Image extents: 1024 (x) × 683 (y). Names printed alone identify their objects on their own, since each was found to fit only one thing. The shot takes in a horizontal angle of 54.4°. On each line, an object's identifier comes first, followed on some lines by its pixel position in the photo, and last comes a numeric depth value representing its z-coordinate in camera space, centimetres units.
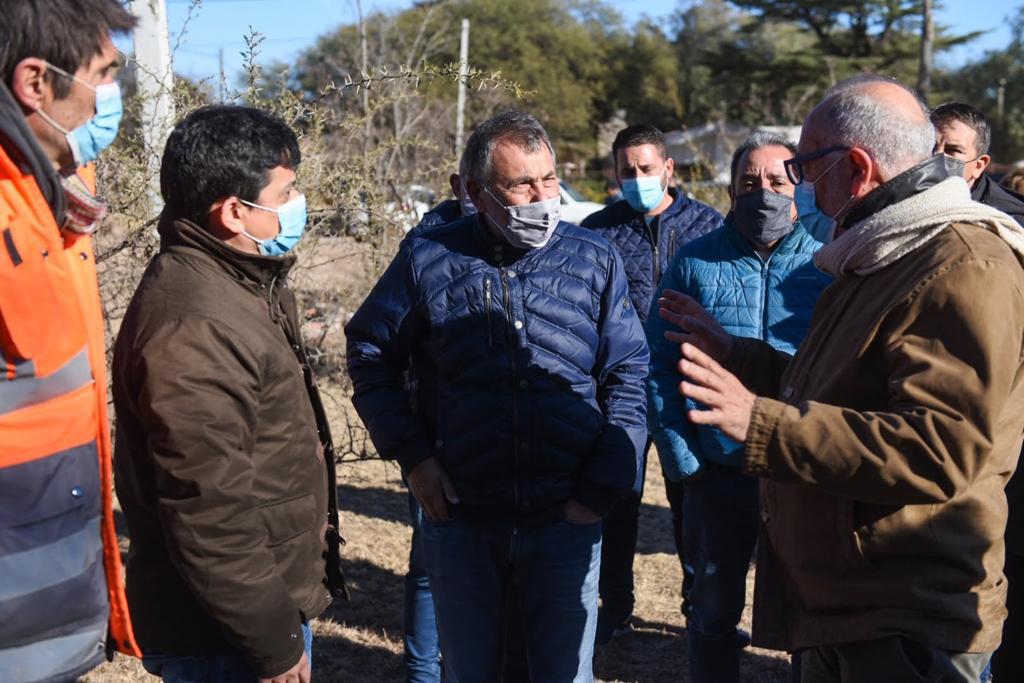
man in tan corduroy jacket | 197
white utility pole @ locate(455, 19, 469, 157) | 451
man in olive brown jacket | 219
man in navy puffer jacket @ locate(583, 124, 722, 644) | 470
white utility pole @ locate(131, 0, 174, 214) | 482
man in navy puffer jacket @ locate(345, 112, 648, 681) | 286
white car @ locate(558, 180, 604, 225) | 2061
